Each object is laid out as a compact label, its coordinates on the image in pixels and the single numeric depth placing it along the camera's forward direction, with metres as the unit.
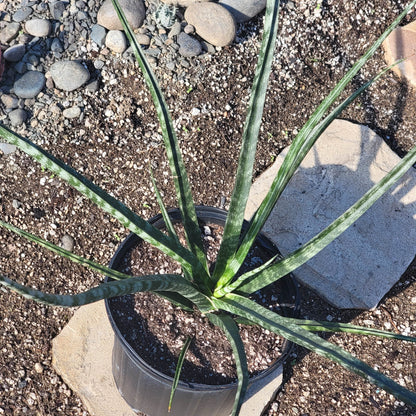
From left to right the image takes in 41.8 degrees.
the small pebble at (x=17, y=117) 1.97
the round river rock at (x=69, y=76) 2.01
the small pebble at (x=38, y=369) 1.72
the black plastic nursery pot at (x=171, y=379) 1.30
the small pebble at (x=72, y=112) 2.00
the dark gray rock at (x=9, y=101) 1.99
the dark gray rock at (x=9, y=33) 2.07
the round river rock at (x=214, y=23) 2.09
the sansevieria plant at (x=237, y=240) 0.86
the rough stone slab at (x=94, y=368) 1.66
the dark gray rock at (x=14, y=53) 2.03
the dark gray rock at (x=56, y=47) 2.07
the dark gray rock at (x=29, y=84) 2.00
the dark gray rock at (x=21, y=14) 2.11
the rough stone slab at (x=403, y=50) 2.29
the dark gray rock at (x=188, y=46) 2.07
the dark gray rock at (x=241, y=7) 2.18
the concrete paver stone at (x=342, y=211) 1.85
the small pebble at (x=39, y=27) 2.08
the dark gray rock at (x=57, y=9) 2.12
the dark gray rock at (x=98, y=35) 2.08
